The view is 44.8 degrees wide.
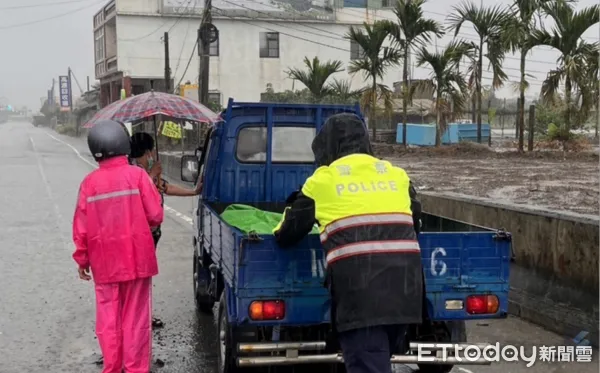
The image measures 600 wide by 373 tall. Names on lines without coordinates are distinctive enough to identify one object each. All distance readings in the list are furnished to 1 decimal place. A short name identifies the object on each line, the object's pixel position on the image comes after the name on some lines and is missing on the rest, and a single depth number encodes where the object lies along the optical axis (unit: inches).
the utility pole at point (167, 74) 1338.6
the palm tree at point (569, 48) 706.8
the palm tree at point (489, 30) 893.8
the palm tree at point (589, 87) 682.2
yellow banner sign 541.3
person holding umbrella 250.1
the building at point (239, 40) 1750.7
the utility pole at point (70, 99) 3803.6
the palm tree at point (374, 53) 1011.3
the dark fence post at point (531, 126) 835.7
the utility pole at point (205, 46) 861.2
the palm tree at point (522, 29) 768.9
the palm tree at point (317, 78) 1106.7
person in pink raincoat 189.0
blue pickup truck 170.6
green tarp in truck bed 215.7
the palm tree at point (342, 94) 1101.1
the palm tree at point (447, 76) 929.4
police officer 131.6
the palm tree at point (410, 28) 983.6
